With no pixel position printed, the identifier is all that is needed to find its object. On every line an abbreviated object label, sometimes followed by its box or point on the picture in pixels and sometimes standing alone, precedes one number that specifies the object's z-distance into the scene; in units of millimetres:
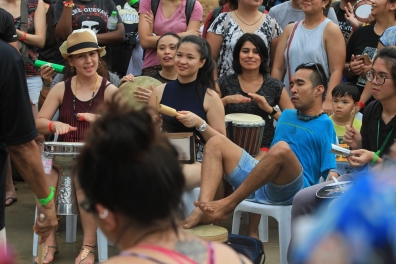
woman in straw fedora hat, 9742
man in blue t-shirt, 8695
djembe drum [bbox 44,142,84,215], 9437
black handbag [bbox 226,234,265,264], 7953
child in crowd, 11211
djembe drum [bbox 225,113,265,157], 10302
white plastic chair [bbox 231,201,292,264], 8945
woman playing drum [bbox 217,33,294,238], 10922
